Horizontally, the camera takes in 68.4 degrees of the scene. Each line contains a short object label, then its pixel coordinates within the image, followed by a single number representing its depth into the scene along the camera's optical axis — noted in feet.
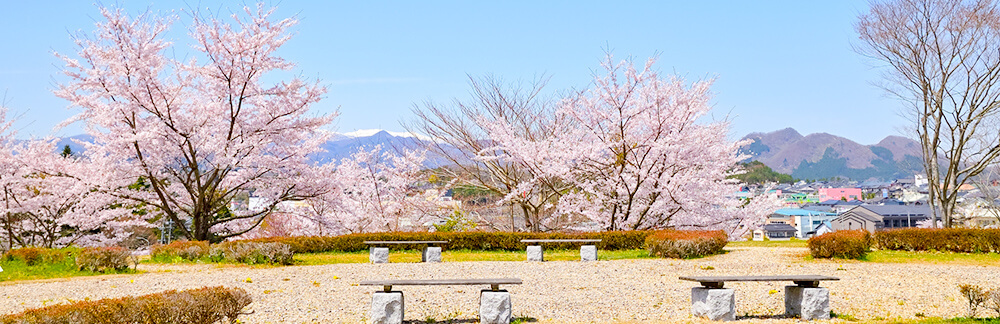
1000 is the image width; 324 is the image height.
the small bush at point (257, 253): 45.96
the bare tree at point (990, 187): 110.95
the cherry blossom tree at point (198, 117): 60.44
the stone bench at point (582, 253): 48.91
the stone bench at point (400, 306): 23.99
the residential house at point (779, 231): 248.48
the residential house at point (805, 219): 276.82
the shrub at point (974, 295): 23.70
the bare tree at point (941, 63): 71.67
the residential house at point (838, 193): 514.60
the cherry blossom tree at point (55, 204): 70.90
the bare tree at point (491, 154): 77.87
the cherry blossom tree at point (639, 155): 63.62
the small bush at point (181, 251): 50.65
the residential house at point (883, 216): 202.44
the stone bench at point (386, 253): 49.85
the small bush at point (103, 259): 42.98
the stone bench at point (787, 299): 24.30
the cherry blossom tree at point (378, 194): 84.28
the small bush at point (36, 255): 46.68
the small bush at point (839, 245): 46.21
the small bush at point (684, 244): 47.14
